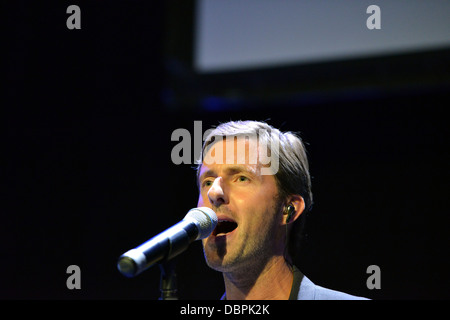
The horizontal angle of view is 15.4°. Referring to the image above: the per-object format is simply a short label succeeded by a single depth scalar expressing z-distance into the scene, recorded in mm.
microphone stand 2449
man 2644
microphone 2377
